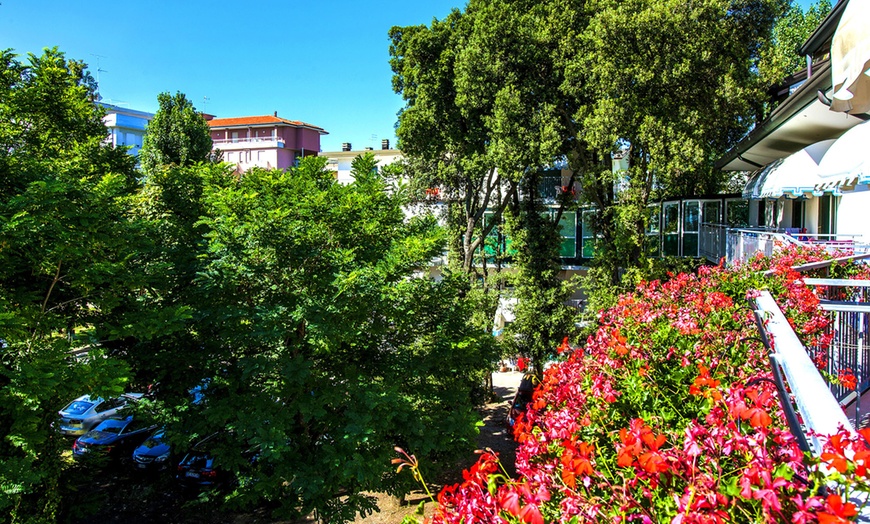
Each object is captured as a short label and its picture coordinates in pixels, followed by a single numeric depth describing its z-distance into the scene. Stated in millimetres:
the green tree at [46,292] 7543
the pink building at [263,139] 53500
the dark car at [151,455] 15734
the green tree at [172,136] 24891
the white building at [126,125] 51000
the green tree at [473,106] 18469
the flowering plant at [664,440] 2062
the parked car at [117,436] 17031
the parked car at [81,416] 18438
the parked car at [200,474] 14320
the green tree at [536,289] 20672
